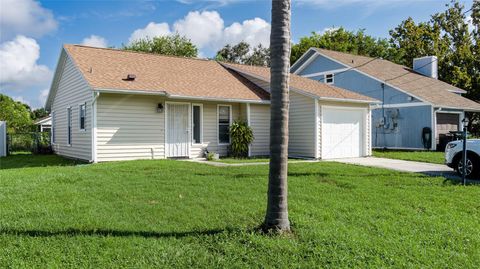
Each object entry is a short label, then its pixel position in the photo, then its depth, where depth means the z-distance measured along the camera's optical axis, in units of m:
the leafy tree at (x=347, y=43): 41.22
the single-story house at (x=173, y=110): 13.63
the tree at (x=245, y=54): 47.06
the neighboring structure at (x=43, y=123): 34.28
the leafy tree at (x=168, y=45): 38.78
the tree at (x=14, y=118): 31.20
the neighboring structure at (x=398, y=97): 21.08
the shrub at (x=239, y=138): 15.61
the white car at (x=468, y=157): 10.49
